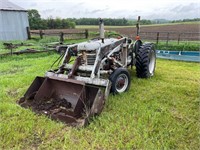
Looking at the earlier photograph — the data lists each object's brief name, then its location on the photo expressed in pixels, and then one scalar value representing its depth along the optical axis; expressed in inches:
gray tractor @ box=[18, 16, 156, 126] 86.5
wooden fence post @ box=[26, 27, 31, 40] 438.2
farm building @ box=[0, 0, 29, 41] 399.1
